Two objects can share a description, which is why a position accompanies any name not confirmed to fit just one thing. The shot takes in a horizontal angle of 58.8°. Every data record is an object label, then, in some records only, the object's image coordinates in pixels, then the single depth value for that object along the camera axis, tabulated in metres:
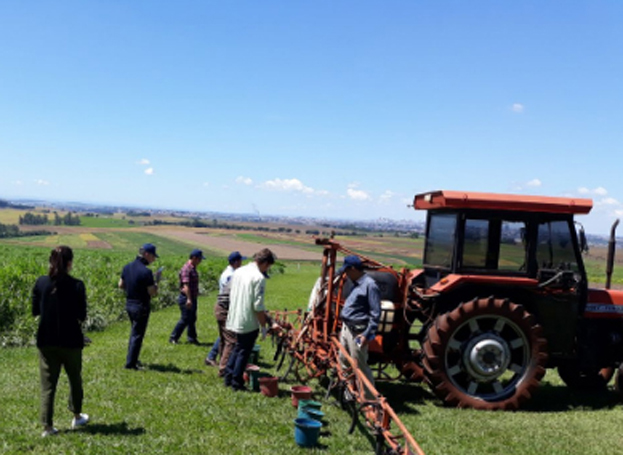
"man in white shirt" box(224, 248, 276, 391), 7.32
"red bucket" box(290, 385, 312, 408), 7.04
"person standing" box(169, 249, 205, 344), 10.60
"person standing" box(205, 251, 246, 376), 8.35
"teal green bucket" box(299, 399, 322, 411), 6.38
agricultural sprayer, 7.50
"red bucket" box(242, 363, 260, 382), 7.72
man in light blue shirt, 6.63
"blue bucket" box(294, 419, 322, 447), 5.66
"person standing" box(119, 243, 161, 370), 8.33
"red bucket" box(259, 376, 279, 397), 7.43
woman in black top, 5.43
